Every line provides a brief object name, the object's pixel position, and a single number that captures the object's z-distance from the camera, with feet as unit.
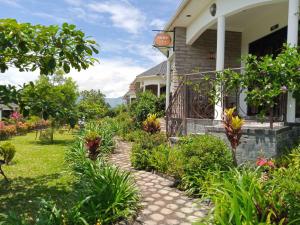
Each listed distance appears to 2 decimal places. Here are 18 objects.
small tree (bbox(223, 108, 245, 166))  13.82
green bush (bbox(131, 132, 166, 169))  19.20
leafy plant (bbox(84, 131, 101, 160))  16.14
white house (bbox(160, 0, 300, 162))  19.42
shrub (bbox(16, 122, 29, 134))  58.08
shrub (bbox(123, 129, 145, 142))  34.38
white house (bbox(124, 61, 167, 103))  65.47
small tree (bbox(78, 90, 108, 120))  113.01
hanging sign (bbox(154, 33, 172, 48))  31.08
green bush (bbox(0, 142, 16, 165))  23.81
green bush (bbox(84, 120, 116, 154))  25.07
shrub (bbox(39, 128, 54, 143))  41.38
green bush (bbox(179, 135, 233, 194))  14.14
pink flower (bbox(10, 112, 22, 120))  59.84
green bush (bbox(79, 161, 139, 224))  10.81
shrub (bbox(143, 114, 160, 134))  24.46
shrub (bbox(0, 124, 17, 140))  50.64
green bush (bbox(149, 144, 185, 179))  15.23
